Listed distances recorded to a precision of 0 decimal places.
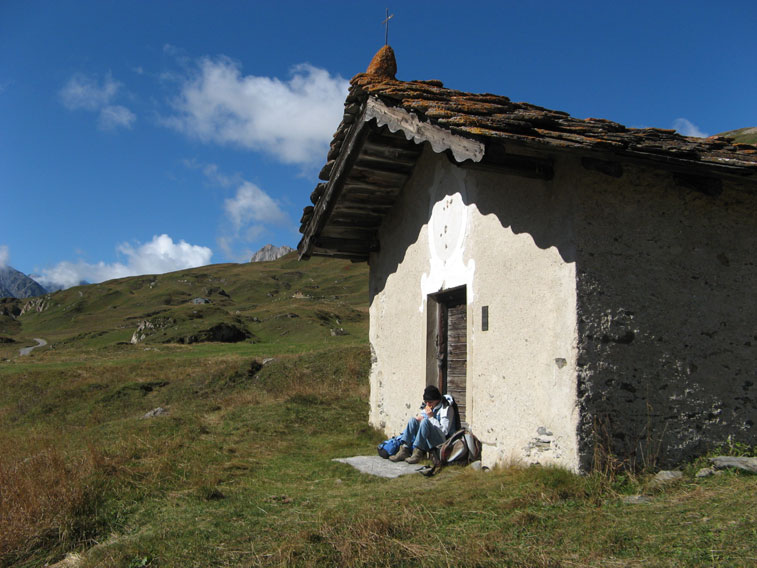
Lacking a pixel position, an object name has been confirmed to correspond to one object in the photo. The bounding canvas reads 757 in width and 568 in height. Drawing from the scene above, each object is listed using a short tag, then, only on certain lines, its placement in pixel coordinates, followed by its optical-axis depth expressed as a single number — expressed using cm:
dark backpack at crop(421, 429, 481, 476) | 639
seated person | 673
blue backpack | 729
